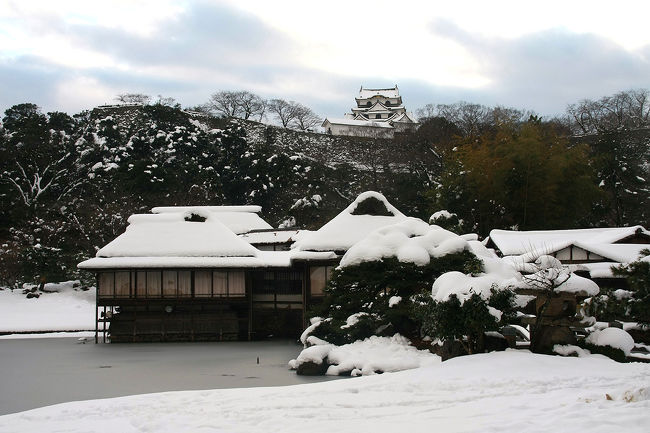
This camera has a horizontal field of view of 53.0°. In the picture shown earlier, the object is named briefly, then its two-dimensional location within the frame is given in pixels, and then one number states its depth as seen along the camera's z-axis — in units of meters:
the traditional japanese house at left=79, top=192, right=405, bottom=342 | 22.77
